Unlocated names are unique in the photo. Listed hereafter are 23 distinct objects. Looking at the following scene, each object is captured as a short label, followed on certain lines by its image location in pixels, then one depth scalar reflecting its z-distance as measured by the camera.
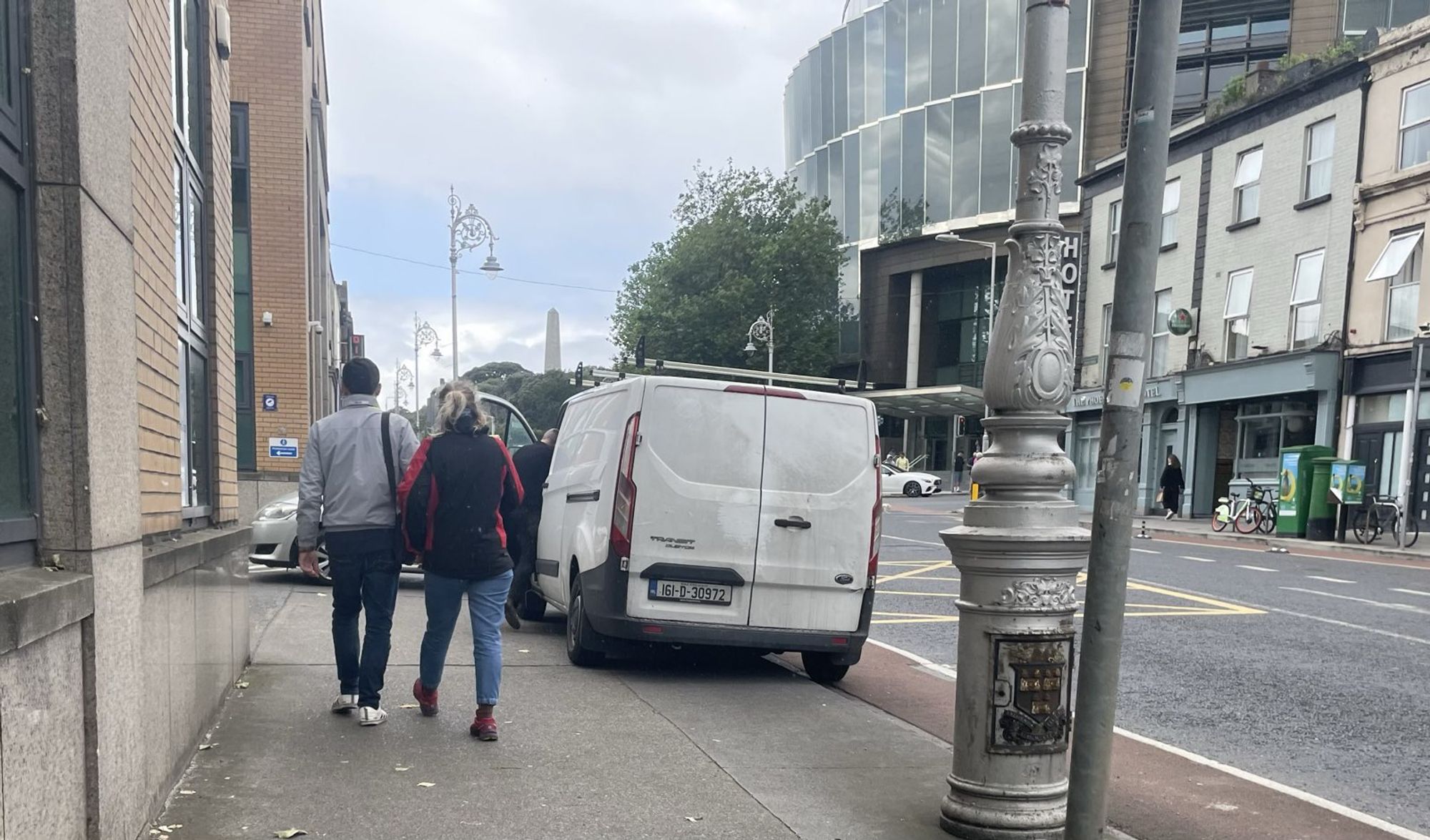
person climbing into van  9.70
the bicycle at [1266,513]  22.34
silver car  12.30
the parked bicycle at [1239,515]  22.64
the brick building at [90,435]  2.89
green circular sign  28.16
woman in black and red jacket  5.57
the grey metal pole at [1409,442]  18.73
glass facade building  46.03
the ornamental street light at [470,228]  29.28
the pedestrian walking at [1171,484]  27.17
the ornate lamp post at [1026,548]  4.19
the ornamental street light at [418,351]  47.28
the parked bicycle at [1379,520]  19.22
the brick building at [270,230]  22.45
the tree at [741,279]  53.12
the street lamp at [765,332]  48.56
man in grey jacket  5.66
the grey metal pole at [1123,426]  3.85
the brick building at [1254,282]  23.64
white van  7.22
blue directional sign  21.97
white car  43.00
